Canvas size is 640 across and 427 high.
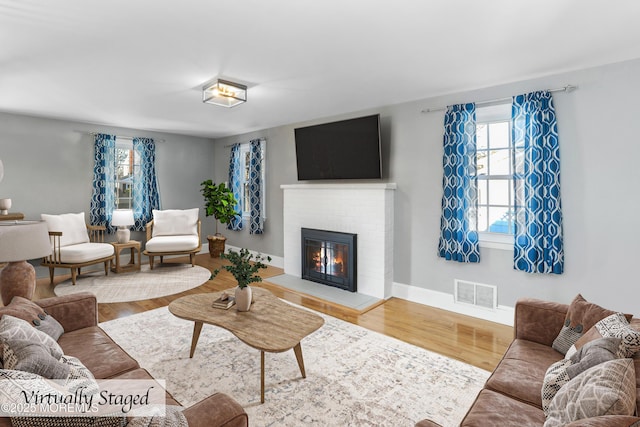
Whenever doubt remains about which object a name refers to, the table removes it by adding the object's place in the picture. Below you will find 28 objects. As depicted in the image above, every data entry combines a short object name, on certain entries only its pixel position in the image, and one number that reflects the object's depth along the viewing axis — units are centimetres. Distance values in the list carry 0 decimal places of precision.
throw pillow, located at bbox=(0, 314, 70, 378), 122
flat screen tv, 426
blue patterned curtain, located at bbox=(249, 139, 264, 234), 595
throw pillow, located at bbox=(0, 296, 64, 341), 176
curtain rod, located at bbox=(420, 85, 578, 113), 300
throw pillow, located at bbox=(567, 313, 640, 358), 135
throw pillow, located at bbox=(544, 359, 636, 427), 101
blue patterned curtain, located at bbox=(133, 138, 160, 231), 602
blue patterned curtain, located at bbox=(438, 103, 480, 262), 359
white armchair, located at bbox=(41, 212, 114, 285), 461
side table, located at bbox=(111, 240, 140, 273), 528
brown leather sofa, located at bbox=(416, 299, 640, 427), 132
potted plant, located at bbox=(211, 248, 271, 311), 253
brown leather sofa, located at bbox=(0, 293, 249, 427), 123
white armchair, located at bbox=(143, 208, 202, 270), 550
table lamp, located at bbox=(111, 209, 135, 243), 534
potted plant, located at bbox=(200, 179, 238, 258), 626
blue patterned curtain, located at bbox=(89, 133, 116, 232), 551
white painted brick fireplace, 417
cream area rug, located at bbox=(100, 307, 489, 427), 203
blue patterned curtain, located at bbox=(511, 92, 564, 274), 307
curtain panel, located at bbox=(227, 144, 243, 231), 651
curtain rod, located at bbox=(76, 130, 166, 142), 546
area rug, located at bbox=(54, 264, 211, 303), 426
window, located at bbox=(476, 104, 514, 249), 349
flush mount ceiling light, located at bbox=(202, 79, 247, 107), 326
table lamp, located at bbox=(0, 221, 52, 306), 190
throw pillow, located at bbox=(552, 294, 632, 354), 181
